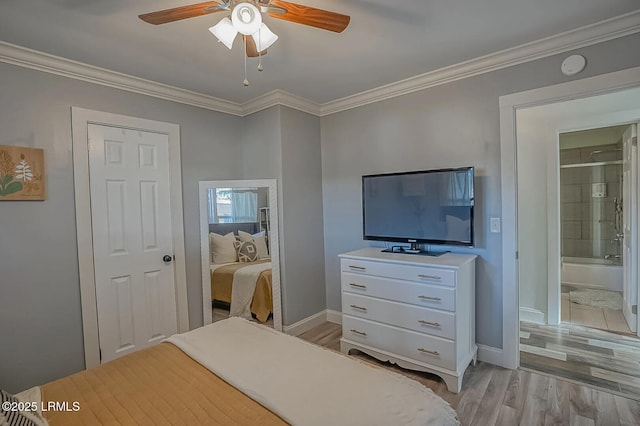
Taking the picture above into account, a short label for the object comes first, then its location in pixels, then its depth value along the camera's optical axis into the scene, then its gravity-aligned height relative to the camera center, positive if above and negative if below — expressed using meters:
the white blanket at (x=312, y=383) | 1.08 -0.73
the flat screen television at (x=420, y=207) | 2.38 -0.05
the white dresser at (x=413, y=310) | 2.18 -0.83
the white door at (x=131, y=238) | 2.43 -0.23
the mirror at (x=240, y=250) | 3.02 -0.43
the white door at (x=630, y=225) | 2.83 -0.29
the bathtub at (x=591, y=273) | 4.21 -1.10
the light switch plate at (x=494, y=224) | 2.43 -0.20
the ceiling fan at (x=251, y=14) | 1.37 +0.89
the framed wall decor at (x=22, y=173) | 2.02 +0.27
